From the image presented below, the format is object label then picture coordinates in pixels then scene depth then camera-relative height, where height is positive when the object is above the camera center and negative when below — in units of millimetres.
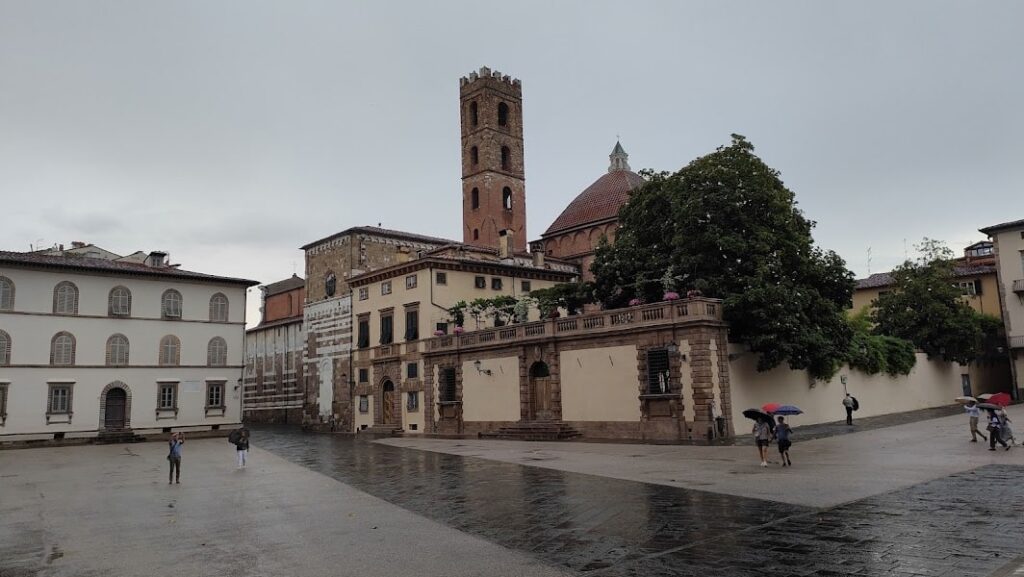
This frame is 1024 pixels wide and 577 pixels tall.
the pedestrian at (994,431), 19969 -1723
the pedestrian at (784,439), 18406 -1589
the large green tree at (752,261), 28016 +4693
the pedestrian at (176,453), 20281 -1520
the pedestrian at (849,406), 31531 -1439
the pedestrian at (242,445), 24094 -1621
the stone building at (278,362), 61438 +2768
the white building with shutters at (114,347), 39062 +2960
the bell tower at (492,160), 62625 +19551
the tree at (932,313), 42812 +3327
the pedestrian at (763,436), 18828 -1546
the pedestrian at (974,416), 22297 -1453
